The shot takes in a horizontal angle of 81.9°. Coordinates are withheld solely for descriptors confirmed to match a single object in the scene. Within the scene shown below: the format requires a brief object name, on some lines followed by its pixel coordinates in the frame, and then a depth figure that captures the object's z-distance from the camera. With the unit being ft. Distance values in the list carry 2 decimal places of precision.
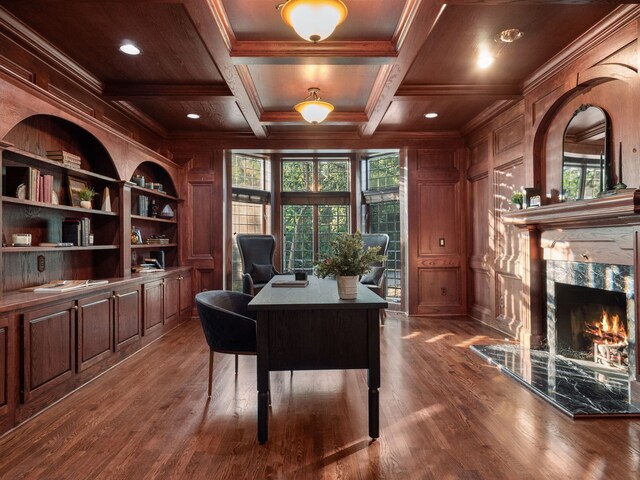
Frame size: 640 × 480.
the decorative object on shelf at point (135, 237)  14.97
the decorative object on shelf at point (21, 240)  9.16
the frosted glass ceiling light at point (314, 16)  7.38
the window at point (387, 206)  20.58
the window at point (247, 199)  20.59
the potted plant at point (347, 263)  7.57
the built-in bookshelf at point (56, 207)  9.36
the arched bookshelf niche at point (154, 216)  15.57
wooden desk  7.29
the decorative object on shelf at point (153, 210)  16.95
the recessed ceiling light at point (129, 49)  10.61
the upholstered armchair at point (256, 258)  17.93
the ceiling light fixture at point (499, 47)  10.10
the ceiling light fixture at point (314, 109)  13.19
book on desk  10.12
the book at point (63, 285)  9.14
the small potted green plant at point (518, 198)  13.32
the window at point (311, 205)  21.79
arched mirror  10.04
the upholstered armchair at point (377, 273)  17.06
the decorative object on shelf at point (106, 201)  12.60
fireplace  9.65
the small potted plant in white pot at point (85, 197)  11.50
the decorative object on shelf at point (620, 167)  9.43
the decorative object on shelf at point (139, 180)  15.05
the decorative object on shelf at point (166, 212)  17.84
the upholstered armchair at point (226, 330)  8.52
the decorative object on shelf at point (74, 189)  11.35
